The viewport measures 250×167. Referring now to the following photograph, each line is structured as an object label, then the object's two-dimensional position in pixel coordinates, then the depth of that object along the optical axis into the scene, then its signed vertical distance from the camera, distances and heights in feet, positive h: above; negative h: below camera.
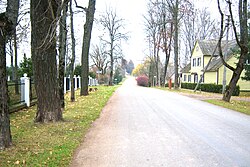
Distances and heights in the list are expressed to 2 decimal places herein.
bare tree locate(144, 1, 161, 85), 138.94 +26.77
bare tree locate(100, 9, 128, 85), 152.97 +24.92
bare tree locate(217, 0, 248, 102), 55.06 +8.27
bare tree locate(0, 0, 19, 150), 18.20 -1.01
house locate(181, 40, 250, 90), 119.34 +7.97
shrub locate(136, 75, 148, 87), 215.22 -1.26
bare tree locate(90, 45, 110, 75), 208.33 +15.35
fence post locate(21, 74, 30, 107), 40.86 -1.91
